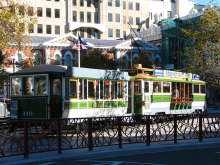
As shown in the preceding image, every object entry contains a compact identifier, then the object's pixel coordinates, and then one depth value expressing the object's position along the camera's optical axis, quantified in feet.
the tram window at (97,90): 69.92
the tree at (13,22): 72.33
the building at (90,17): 254.68
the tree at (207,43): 83.97
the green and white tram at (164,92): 80.23
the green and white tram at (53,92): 62.49
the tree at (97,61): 175.42
